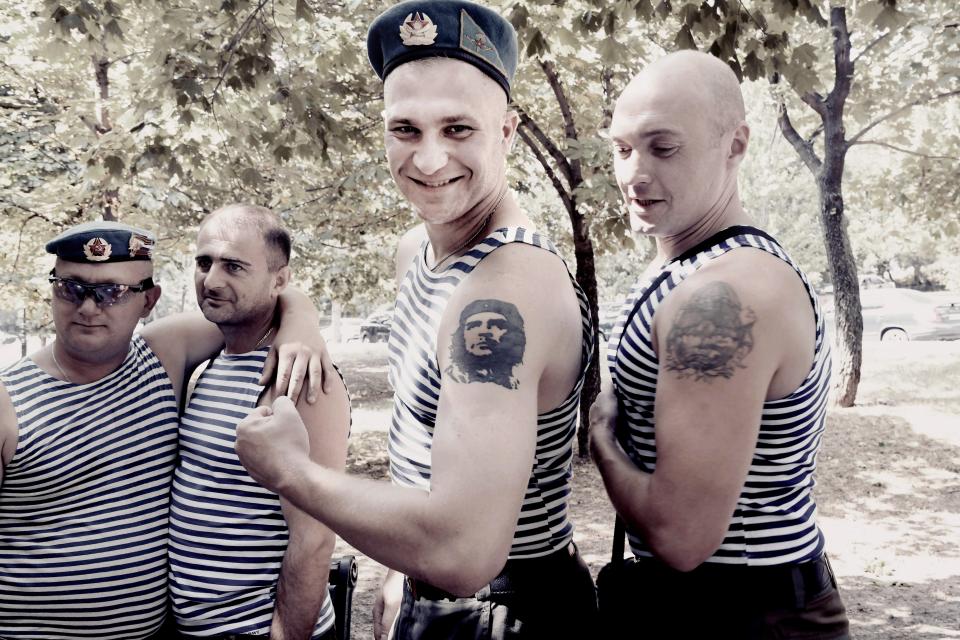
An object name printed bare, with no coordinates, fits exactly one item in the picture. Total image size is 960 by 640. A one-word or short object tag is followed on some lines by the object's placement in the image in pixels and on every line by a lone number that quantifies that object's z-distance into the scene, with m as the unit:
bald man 1.81
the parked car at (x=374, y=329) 37.16
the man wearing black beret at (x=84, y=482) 2.68
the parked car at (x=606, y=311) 31.45
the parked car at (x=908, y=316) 26.62
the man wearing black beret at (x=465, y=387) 1.51
